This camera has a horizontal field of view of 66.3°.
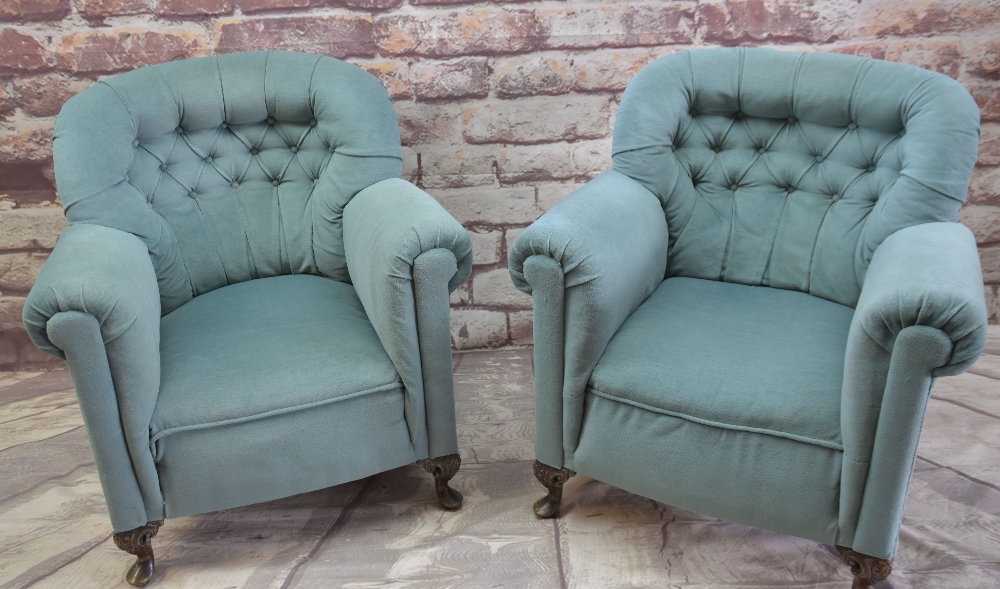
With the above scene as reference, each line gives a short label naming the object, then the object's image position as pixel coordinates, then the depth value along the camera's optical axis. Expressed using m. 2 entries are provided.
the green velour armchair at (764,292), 1.22
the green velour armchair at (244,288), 1.37
